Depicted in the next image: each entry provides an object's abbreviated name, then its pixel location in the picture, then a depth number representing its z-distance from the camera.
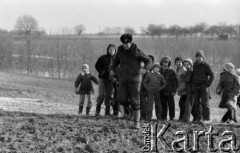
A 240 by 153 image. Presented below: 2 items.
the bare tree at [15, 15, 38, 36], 91.88
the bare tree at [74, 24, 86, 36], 108.60
